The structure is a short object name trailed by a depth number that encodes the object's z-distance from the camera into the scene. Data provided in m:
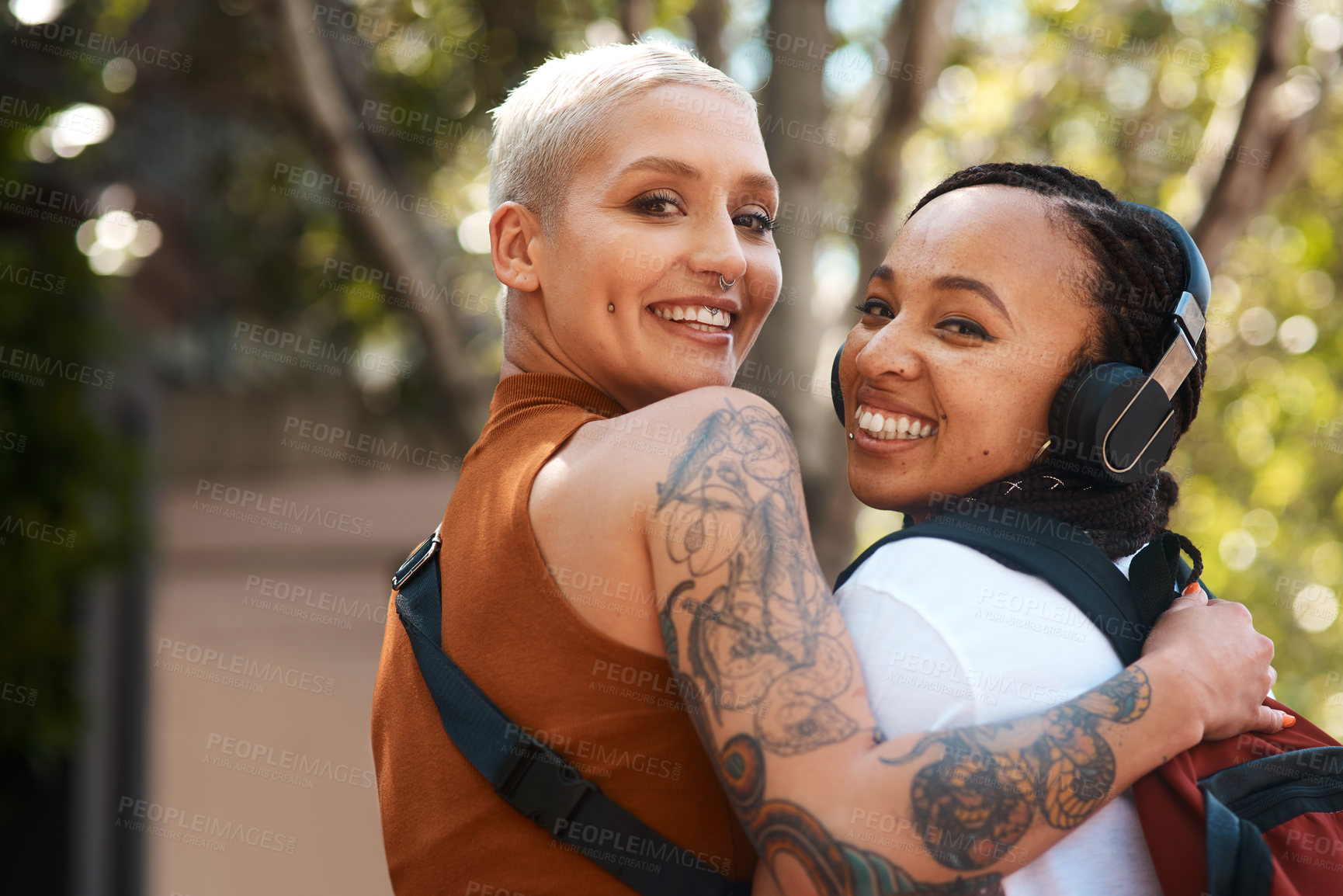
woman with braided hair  1.54
